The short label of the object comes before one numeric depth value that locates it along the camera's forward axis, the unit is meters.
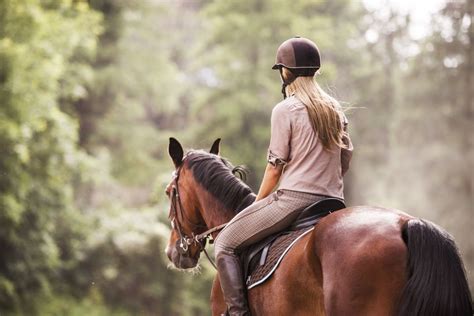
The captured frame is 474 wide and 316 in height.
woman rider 10.10
